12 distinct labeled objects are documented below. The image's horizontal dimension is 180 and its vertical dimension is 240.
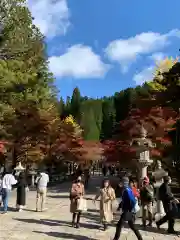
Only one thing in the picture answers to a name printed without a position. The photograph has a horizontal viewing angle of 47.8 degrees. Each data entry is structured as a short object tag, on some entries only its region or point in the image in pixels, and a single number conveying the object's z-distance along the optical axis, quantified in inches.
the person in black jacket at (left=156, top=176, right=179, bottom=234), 222.4
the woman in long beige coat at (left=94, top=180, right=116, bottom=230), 230.7
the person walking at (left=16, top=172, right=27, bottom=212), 319.0
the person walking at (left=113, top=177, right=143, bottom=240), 195.3
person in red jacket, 246.8
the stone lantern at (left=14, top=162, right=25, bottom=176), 528.5
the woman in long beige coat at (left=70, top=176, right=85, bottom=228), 241.6
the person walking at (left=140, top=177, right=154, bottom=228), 242.9
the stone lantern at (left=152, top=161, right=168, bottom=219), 286.4
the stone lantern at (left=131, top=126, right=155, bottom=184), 352.2
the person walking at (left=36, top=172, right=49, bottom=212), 306.1
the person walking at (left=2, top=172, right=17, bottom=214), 295.8
